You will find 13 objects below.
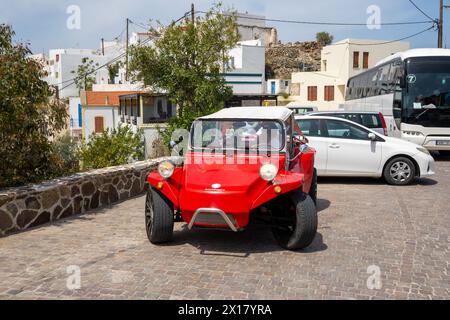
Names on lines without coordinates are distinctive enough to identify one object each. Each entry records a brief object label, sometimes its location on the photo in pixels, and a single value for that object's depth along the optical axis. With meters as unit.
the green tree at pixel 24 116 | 6.85
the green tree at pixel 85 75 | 57.38
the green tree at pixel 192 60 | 14.95
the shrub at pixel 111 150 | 12.68
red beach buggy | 5.55
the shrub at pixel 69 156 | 9.02
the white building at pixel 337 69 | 45.05
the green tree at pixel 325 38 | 63.21
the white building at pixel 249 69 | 41.78
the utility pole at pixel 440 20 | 27.25
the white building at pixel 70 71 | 62.34
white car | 10.59
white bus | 14.85
